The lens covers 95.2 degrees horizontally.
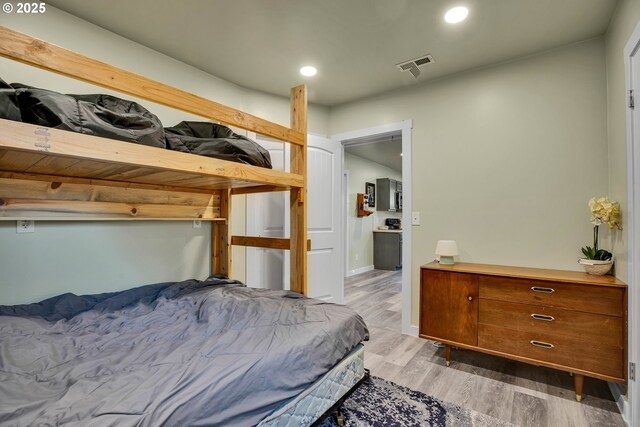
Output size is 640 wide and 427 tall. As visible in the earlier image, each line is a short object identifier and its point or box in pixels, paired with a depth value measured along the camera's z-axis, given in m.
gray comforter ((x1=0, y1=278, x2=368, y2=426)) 0.88
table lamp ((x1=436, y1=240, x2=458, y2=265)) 2.51
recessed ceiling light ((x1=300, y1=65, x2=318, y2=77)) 2.66
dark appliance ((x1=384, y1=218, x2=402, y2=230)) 7.20
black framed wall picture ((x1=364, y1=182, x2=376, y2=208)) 6.61
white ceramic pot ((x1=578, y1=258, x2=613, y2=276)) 1.96
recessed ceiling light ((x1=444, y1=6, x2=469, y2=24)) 1.89
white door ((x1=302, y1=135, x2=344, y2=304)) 3.19
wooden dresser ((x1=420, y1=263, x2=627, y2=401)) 1.78
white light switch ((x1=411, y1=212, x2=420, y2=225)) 2.96
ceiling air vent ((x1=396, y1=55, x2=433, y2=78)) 2.51
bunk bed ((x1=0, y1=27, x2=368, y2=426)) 1.04
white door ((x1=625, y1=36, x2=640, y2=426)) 1.54
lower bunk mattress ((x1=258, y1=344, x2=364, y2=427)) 1.15
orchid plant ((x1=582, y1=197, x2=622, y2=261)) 1.85
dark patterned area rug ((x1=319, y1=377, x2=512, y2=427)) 1.67
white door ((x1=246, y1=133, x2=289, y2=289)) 2.99
